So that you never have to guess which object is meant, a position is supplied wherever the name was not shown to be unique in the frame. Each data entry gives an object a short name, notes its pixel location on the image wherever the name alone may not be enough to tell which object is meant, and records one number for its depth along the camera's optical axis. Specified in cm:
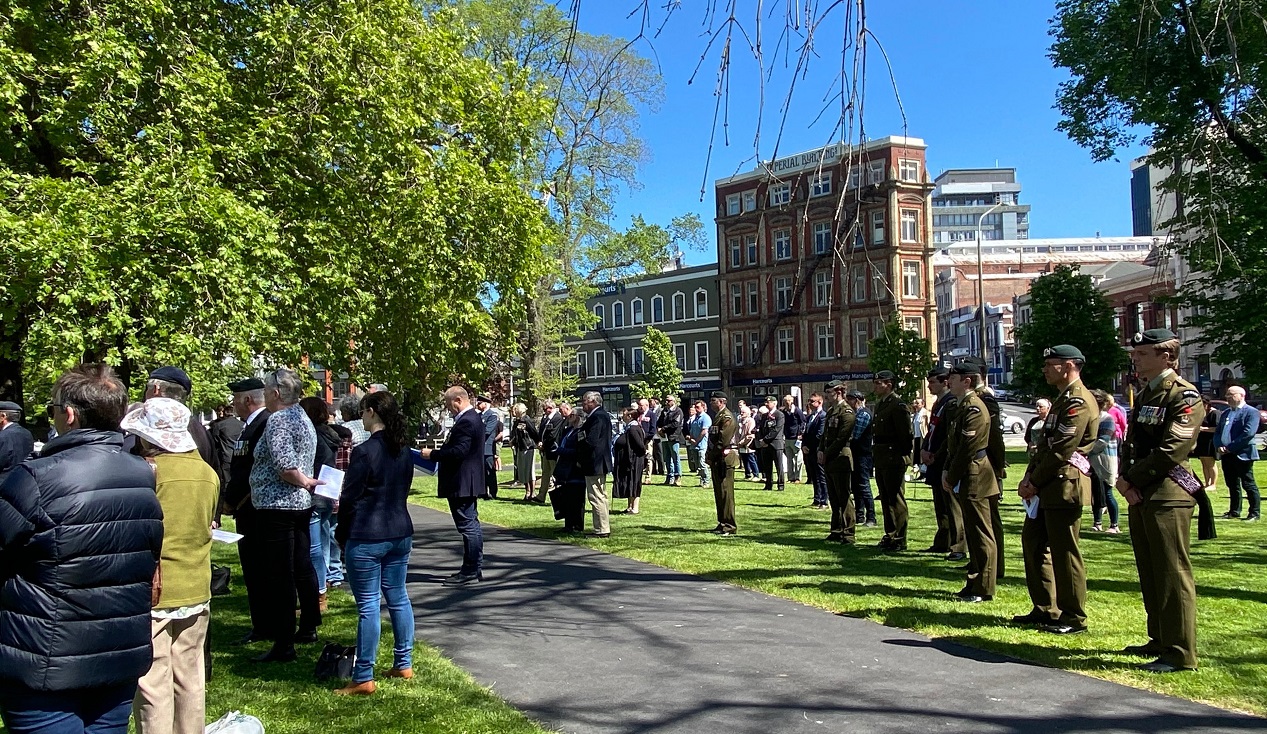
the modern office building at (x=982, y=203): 15662
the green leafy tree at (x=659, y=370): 5712
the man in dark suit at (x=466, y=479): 964
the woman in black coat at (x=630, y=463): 1614
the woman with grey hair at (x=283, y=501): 664
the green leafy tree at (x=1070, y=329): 3762
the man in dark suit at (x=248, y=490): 685
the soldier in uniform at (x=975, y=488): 818
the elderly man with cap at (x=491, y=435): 1588
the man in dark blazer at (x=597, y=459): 1334
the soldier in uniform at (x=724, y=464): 1296
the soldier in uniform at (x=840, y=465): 1184
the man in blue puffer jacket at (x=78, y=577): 325
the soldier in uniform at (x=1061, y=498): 696
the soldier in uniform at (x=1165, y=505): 599
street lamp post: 2581
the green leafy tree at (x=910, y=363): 3468
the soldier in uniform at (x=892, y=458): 1116
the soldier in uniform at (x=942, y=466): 1056
